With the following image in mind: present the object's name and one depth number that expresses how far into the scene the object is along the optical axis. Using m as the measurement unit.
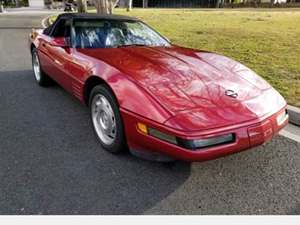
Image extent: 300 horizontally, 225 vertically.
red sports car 2.43
